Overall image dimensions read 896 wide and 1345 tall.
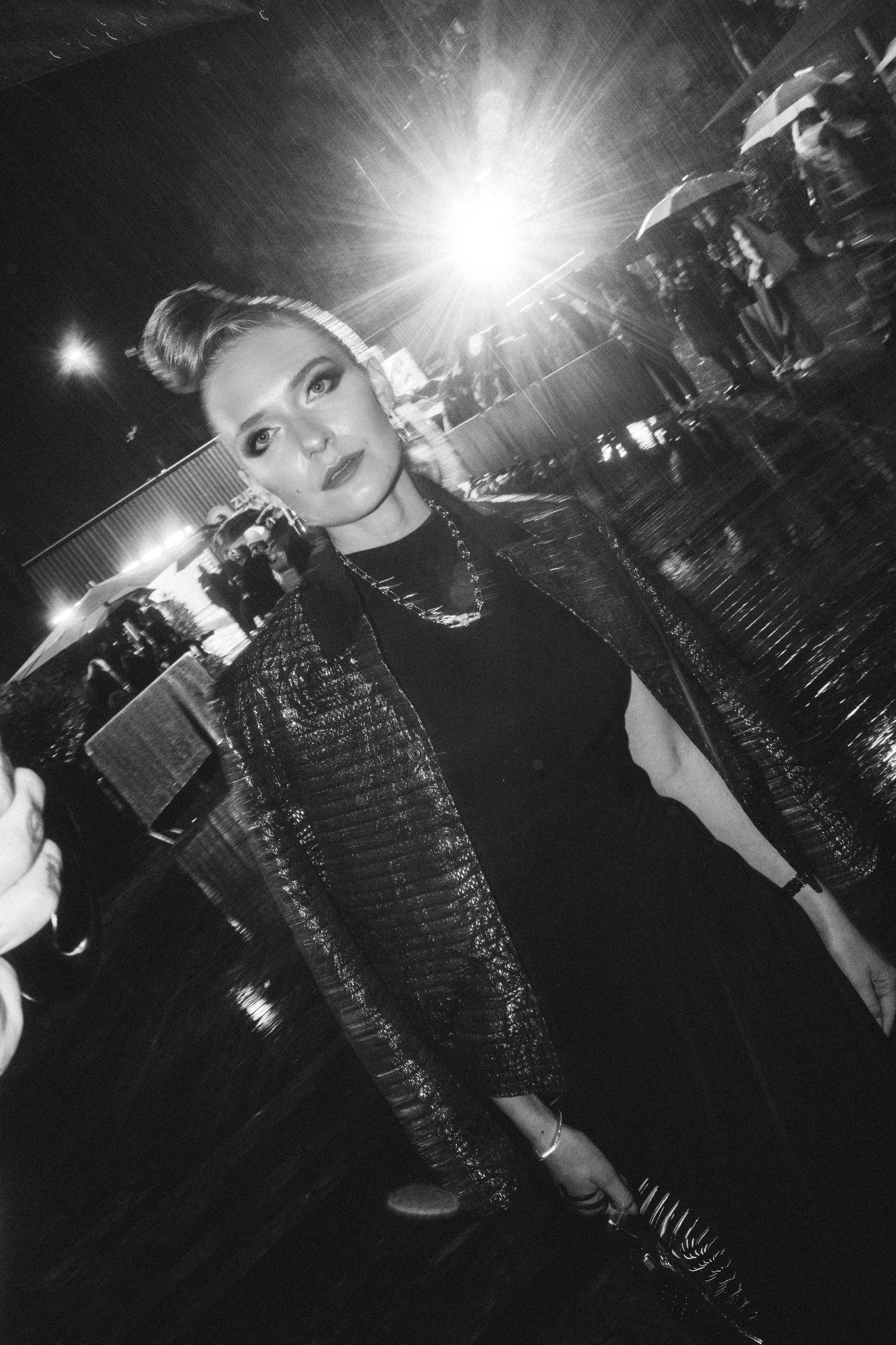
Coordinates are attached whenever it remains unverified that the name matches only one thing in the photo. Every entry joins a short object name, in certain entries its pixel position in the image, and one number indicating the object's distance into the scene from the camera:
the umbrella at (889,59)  6.96
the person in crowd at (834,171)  6.29
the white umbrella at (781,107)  6.96
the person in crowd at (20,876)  0.65
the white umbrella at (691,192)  7.24
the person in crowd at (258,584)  11.92
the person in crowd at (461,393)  11.74
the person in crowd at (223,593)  13.09
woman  1.29
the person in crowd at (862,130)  6.16
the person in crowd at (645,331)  8.17
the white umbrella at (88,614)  10.54
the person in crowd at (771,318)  7.18
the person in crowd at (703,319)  7.68
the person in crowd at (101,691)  8.18
